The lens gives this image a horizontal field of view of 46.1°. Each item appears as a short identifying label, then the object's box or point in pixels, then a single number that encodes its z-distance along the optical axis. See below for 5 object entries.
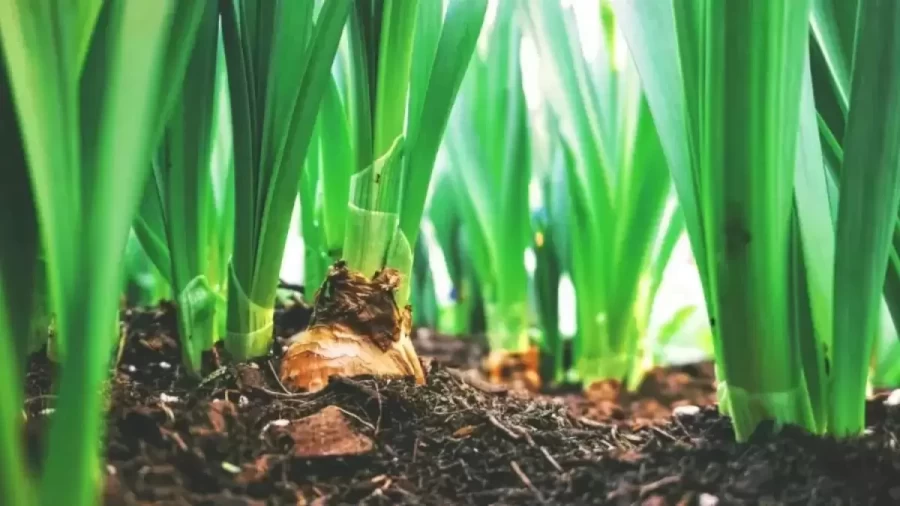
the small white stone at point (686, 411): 0.31
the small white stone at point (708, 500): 0.23
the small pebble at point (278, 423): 0.27
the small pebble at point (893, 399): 0.32
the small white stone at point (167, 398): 0.28
